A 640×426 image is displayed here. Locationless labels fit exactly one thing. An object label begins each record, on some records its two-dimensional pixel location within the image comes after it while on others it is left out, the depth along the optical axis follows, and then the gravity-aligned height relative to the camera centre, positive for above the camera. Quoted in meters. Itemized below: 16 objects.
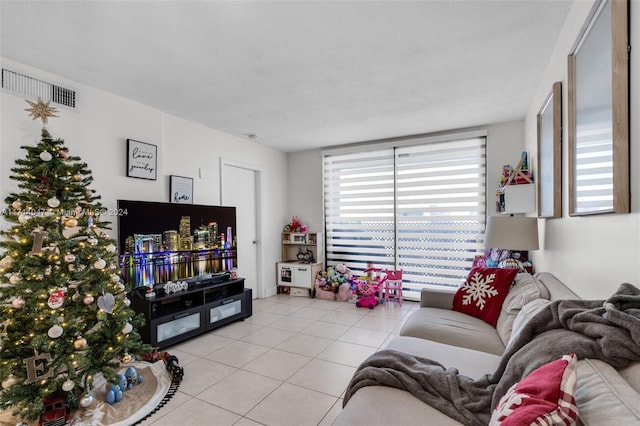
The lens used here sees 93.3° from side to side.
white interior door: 4.49 +0.03
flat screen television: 2.89 -0.30
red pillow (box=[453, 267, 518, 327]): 2.35 -0.66
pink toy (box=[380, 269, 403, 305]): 4.49 -1.06
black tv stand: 2.88 -1.04
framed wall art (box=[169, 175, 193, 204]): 3.55 +0.28
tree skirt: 1.90 -1.31
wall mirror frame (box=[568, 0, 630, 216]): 1.14 +0.45
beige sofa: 0.77 -0.80
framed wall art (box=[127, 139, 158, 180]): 3.11 +0.57
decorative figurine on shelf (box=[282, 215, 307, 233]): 5.34 -0.25
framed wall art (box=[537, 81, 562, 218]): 2.02 +0.43
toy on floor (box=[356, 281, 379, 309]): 4.36 -1.22
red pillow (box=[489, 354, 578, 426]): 0.72 -0.48
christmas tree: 1.83 -0.51
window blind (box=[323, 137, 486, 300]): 4.26 +0.05
